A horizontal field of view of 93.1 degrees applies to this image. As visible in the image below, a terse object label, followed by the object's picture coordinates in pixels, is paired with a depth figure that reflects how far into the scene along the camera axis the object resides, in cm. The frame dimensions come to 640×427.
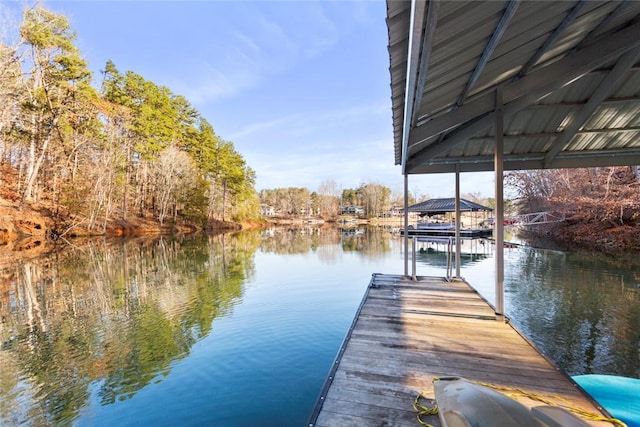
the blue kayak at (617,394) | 214
